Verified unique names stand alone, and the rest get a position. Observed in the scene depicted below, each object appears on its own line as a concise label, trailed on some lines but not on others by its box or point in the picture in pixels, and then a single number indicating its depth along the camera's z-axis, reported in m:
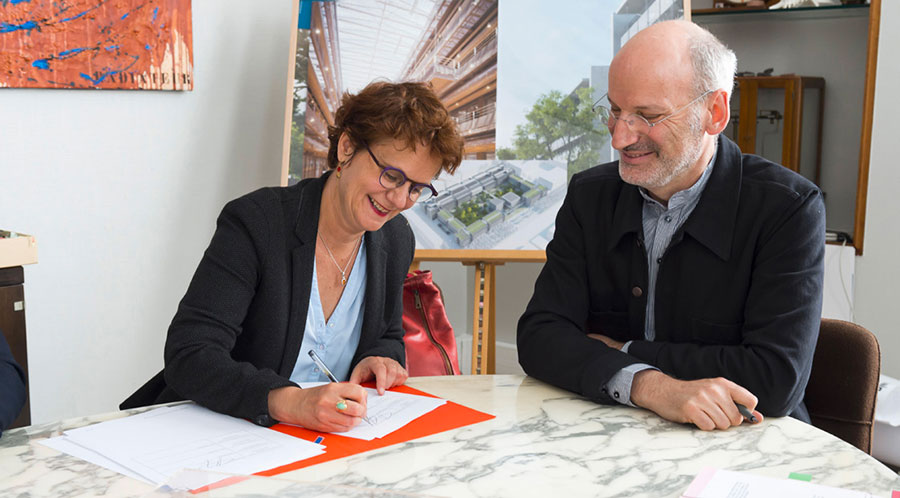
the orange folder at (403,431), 1.25
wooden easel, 2.81
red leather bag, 2.11
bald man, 1.55
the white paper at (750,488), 1.11
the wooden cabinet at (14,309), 2.28
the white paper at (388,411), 1.35
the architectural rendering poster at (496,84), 2.90
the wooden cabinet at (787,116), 3.41
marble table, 1.14
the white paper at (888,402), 2.64
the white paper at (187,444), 1.19
